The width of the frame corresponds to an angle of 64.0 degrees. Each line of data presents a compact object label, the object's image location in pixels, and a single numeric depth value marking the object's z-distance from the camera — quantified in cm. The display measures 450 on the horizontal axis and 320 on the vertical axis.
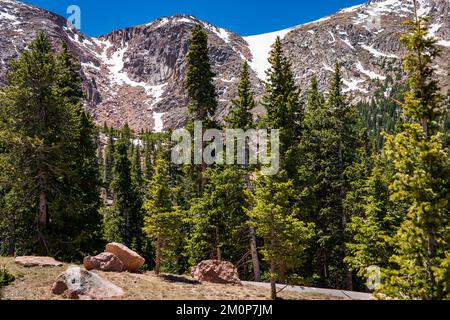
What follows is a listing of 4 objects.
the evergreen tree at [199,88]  2911
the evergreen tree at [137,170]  7726
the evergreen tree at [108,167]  11600
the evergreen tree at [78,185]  2229
